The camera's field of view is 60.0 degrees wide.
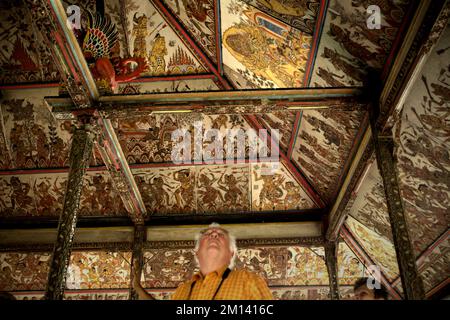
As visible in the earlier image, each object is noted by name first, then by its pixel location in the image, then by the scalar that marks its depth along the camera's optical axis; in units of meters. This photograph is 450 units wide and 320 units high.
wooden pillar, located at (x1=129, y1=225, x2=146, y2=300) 8.75
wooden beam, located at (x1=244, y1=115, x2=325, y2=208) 8.18
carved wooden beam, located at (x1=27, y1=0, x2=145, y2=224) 4.32
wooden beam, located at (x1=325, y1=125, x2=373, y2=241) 5.86
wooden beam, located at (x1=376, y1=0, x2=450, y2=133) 3.44
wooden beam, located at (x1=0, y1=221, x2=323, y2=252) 9.08
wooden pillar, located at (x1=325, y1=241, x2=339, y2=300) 8.06
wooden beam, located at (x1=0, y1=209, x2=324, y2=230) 9.21
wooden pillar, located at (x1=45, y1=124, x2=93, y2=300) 4.32
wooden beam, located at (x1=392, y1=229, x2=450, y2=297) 6.22
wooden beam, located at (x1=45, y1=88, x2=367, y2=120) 5.23
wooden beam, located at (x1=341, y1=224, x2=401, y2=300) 8.90
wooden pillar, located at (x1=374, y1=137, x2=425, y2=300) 3.91
